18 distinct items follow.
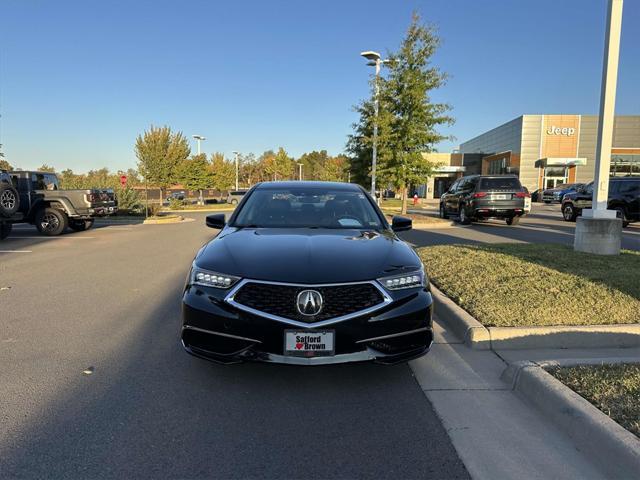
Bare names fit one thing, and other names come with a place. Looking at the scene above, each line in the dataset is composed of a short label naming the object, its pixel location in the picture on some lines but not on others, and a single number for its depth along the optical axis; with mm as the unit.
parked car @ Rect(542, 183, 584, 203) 39438
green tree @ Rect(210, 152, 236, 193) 50406
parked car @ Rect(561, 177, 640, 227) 15820
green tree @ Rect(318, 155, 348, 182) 61672
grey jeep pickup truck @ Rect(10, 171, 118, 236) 14625
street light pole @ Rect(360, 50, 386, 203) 19375
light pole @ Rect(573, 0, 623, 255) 7867
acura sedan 3088
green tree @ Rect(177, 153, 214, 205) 38250
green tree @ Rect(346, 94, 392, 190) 19531
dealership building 49688
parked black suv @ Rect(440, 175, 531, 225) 16812
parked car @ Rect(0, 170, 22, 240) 12158
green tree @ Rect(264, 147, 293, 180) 59969
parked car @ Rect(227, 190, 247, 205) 37438
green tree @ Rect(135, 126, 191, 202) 34031
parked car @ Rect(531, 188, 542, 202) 45062
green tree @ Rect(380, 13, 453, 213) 19031
